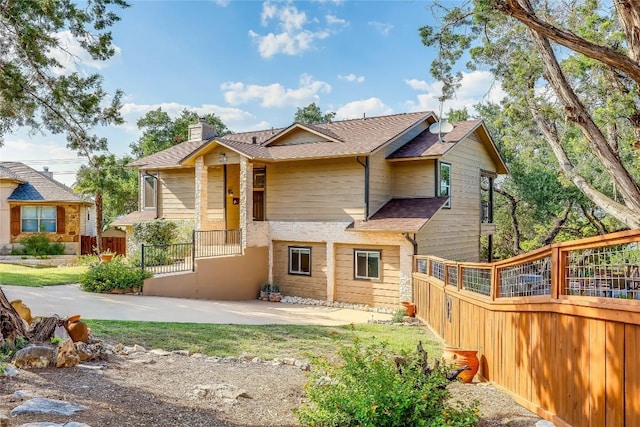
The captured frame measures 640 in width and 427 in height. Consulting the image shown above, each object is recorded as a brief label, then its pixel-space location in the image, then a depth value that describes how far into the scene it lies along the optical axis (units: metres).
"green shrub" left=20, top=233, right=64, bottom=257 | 24.12
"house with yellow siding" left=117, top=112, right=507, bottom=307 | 14.77
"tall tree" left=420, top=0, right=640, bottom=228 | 10.33
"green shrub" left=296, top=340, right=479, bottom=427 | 3.91
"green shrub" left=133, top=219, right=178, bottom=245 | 17.92
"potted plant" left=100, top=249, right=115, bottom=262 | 15.14
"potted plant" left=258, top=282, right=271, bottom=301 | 16.20
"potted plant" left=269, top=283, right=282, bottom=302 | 16.12
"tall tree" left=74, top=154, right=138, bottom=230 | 9.69
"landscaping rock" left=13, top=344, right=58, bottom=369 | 5.32
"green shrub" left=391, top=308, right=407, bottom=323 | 12.62
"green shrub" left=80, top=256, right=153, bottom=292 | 12.90
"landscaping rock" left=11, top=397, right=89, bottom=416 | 3.87
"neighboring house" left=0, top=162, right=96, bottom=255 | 24.89
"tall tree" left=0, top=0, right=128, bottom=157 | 7.65
